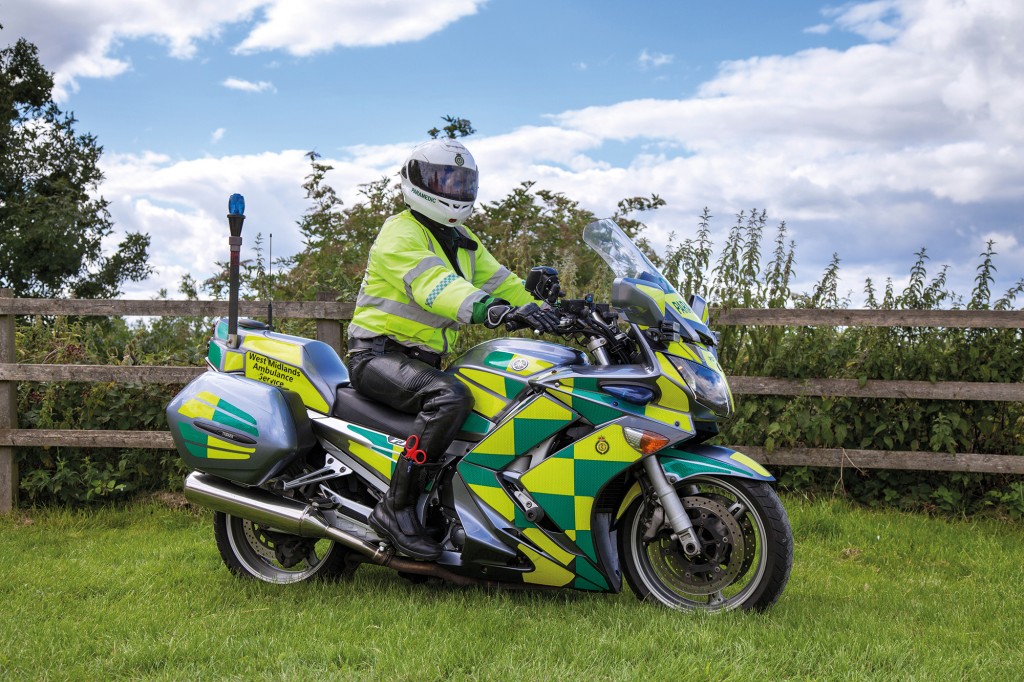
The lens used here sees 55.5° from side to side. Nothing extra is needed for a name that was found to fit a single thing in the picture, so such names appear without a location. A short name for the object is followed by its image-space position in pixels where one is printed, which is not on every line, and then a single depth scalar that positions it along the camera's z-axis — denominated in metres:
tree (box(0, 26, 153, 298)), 23.25
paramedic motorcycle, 4.30
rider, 4.48
